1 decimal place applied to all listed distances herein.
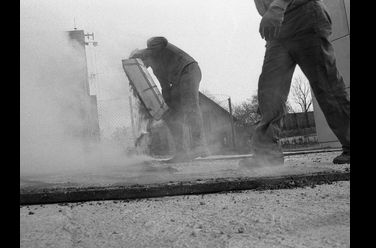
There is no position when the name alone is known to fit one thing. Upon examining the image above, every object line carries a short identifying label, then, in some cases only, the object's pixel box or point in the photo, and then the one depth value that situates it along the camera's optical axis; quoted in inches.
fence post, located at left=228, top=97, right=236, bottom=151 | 378.3
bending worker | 173.5
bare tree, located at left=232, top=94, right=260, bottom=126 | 735.1
